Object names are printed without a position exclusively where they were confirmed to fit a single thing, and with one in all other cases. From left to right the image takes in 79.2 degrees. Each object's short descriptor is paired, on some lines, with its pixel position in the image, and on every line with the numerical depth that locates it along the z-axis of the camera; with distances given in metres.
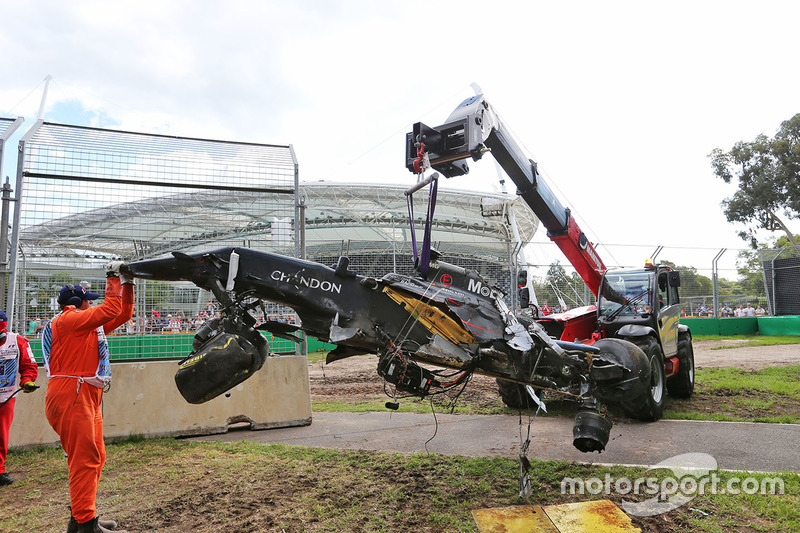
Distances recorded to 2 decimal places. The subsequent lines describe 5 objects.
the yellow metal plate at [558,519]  3.72
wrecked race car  3.61
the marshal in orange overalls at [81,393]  3.74
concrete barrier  6.48
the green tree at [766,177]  26.67
